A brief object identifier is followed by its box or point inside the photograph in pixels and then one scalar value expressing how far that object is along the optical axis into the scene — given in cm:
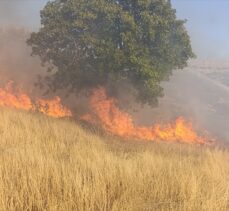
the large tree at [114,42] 2238
